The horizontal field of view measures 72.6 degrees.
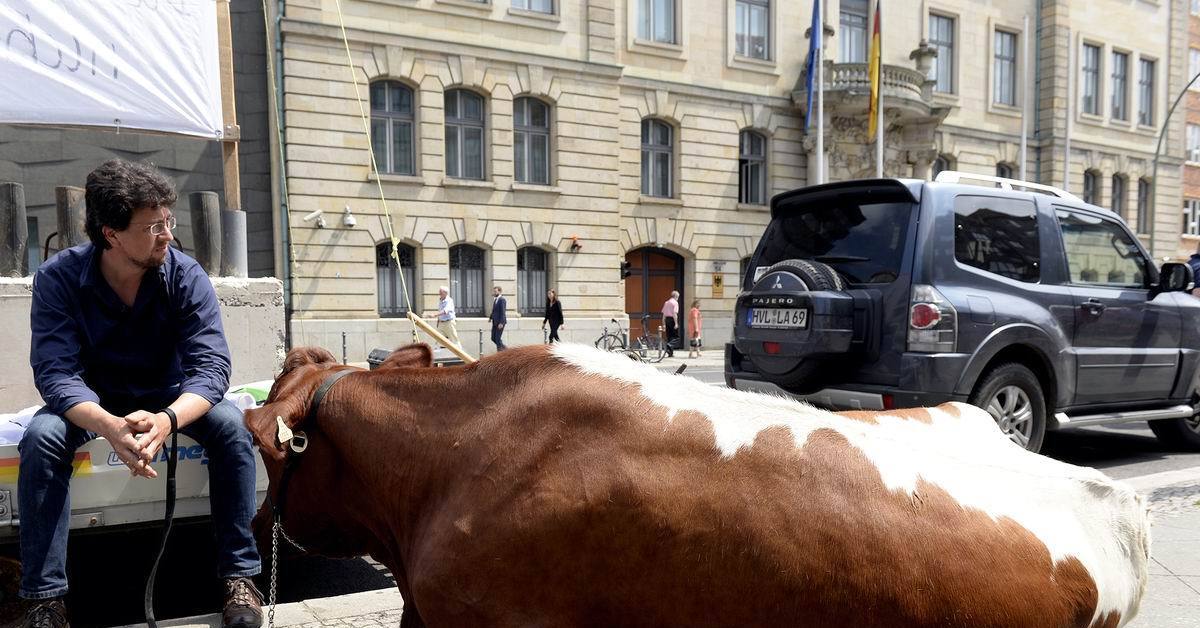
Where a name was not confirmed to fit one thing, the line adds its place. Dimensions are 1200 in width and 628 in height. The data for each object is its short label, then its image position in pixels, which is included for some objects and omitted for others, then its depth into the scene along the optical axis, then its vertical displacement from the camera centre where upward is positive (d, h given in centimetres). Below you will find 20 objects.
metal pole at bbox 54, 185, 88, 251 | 501 +39
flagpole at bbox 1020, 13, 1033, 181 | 2914 +708
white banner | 514 +141
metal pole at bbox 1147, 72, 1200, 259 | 3604 +286
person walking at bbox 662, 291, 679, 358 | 2452 -130
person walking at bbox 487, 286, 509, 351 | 2142 -112
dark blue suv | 540 -25
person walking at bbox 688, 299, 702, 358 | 2498 -177
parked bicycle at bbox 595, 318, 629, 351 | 2294 -191
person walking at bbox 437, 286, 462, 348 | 1991 -91
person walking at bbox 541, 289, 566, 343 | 2230 -107
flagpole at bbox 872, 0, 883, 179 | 2411 +459
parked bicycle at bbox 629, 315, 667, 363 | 2311 -210
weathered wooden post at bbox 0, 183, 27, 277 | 496 +28
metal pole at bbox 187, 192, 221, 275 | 534 +31
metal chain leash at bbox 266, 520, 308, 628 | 220 -72
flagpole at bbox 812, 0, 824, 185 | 2436 +539
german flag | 2405 +595
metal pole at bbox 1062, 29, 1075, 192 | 3186 +719
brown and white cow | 158 -50
